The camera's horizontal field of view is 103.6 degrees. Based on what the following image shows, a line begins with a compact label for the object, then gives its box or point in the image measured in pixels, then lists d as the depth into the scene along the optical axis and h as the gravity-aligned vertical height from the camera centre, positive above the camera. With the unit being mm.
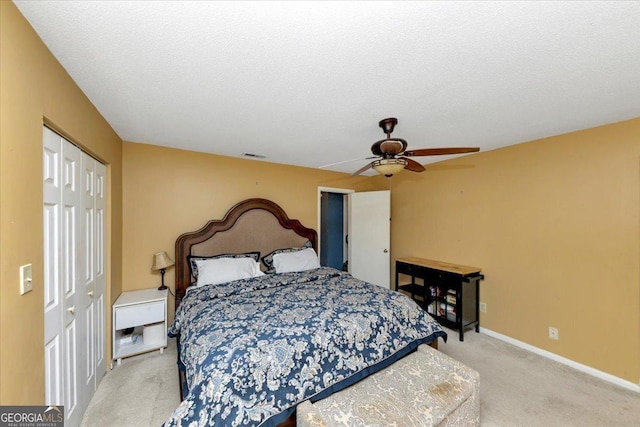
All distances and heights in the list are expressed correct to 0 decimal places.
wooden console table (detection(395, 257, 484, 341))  3133 -1068
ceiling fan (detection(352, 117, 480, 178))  2031 +496
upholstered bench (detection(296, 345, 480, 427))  1453 -1198
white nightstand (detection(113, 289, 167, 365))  2457 -1088
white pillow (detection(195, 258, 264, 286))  2895 -691
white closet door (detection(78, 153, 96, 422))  1839 -527
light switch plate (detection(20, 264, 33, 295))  1104 -297
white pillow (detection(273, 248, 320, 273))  3430 -689
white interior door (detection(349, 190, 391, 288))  4273 -428
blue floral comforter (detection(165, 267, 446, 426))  1408 -915
